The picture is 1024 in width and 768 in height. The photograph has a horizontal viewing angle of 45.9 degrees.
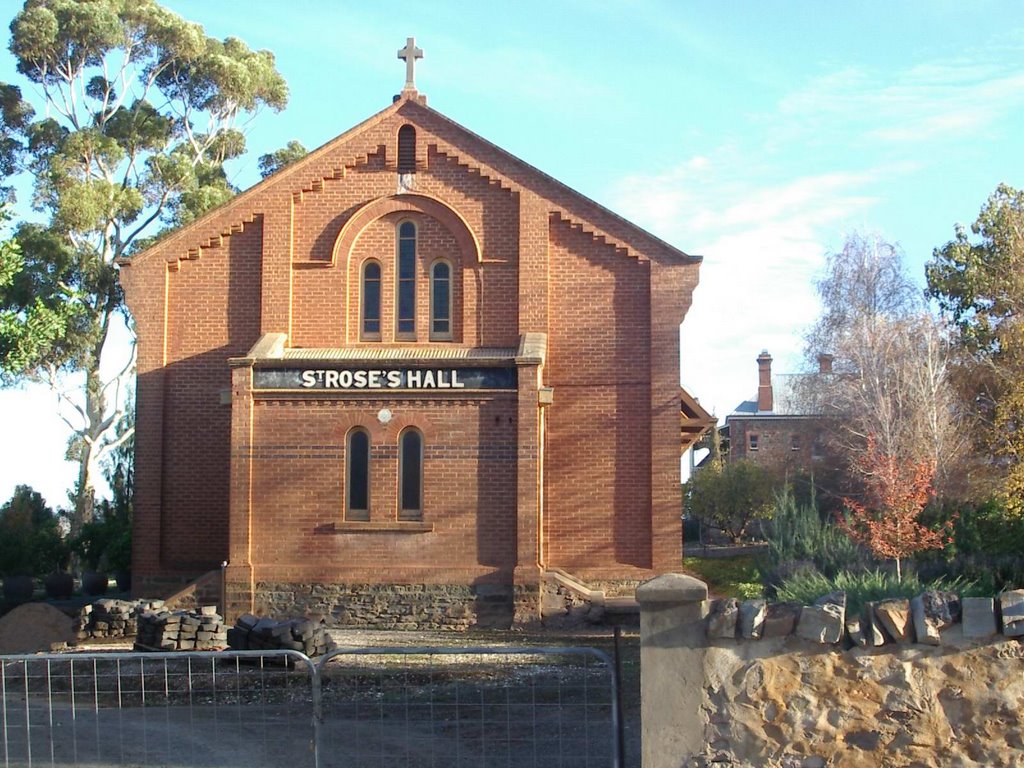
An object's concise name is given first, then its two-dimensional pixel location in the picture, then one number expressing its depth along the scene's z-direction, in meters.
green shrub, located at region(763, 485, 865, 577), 23.03
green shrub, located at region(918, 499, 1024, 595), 22.97
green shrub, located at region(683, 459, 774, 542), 42.25
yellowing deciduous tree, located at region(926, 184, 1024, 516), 32.41
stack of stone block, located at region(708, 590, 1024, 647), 7.30
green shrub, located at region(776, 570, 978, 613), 10.01
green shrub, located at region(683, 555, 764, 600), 26.39
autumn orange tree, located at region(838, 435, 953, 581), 22.67
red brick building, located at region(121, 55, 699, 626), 22.19
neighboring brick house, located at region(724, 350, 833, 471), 47.84
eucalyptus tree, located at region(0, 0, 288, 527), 36.41
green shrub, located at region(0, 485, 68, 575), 31.28
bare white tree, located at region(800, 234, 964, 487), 36.81
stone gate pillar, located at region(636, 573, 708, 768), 7.56
